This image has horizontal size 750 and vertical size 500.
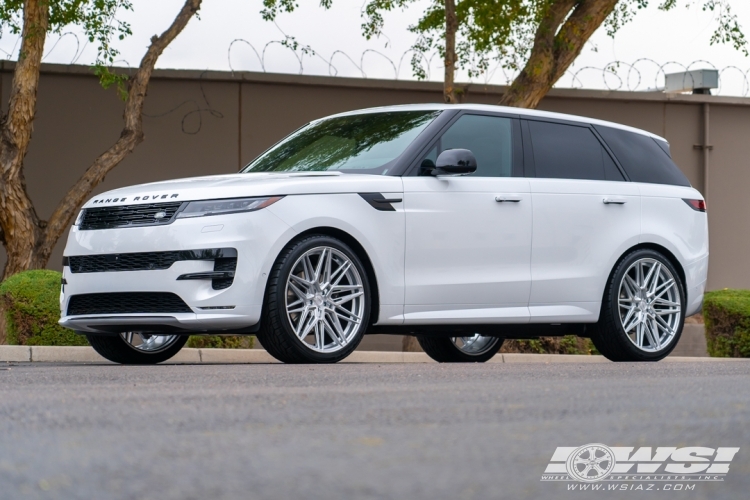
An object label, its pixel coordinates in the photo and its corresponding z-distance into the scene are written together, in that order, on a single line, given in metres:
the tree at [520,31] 15.45
